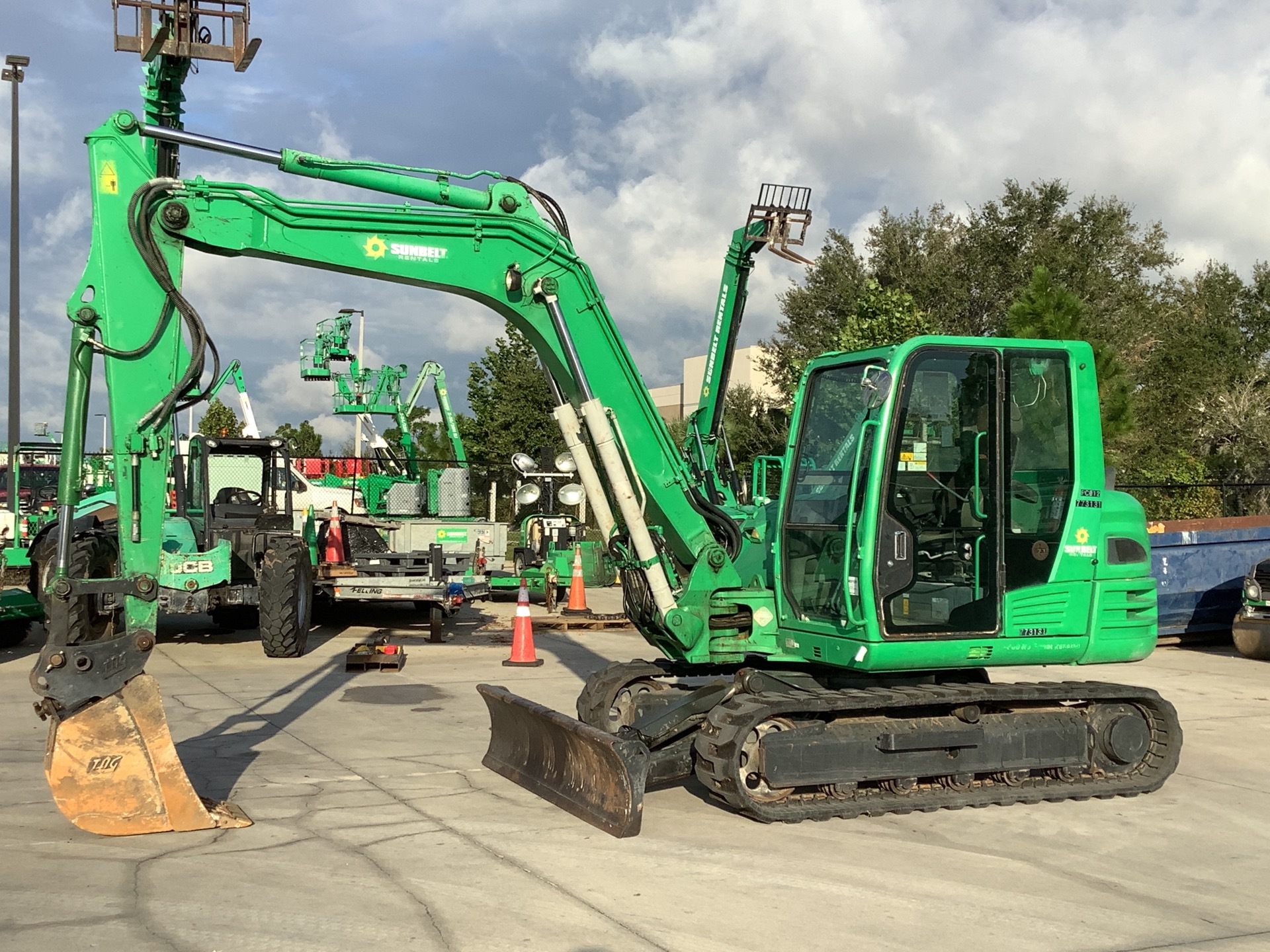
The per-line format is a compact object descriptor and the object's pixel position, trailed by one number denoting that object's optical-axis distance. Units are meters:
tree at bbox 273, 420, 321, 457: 55.00
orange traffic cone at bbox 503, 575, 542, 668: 13.37
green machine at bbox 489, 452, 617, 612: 19.11
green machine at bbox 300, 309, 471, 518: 19.28
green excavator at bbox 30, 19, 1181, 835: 6.61
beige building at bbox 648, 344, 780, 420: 63.22
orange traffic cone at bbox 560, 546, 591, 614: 18.30
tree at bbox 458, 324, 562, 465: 34.03
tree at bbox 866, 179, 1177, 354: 38.22
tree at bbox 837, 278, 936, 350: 27.86
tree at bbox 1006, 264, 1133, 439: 21.23
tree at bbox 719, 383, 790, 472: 34.91
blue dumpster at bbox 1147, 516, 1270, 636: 16.12
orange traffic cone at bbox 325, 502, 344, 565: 17.75
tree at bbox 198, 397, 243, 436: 52.78
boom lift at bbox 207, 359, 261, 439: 20.66
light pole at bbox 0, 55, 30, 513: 20.72
